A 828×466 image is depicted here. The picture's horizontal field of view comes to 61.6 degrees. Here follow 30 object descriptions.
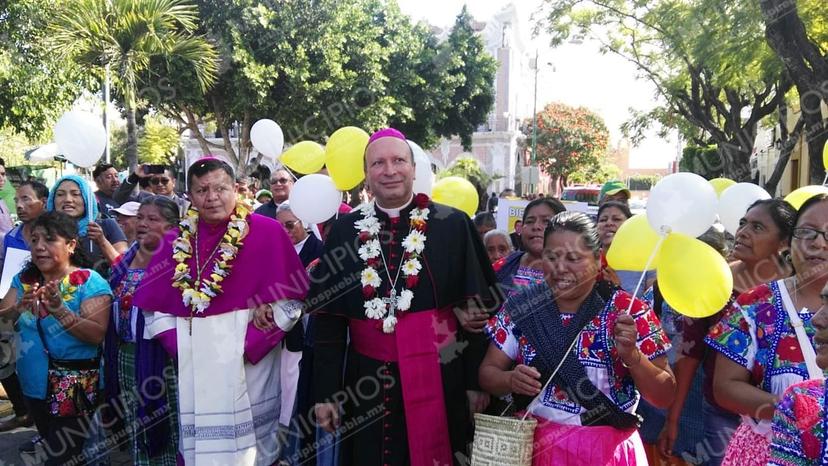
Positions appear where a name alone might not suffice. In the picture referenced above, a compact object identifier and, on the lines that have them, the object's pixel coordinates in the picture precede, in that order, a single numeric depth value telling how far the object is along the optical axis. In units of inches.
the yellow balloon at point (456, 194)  185.5
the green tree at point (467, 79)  1091.3
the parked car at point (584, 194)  932.0
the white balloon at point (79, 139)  230.4
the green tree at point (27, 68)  491.2
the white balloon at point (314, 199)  185.2
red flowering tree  1831.9
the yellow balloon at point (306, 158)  210.8
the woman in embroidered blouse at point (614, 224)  168.4
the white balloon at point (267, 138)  261.4
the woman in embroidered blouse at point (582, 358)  100.9
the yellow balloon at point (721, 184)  197.0
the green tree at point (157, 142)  1251.2
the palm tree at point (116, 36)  423.2
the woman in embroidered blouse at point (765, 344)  93.4
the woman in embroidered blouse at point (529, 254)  160.7
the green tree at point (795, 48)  293.1
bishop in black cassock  128.4
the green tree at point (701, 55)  414.9
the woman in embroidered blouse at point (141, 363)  159.0
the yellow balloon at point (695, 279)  109.3
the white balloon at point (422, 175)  163.2
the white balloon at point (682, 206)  118.3
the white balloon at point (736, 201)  168.6
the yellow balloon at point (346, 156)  176.8
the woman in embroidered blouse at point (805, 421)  63.2
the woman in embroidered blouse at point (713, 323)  128.9
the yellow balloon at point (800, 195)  150.0
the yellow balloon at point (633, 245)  134.7
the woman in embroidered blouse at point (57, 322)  154.7
